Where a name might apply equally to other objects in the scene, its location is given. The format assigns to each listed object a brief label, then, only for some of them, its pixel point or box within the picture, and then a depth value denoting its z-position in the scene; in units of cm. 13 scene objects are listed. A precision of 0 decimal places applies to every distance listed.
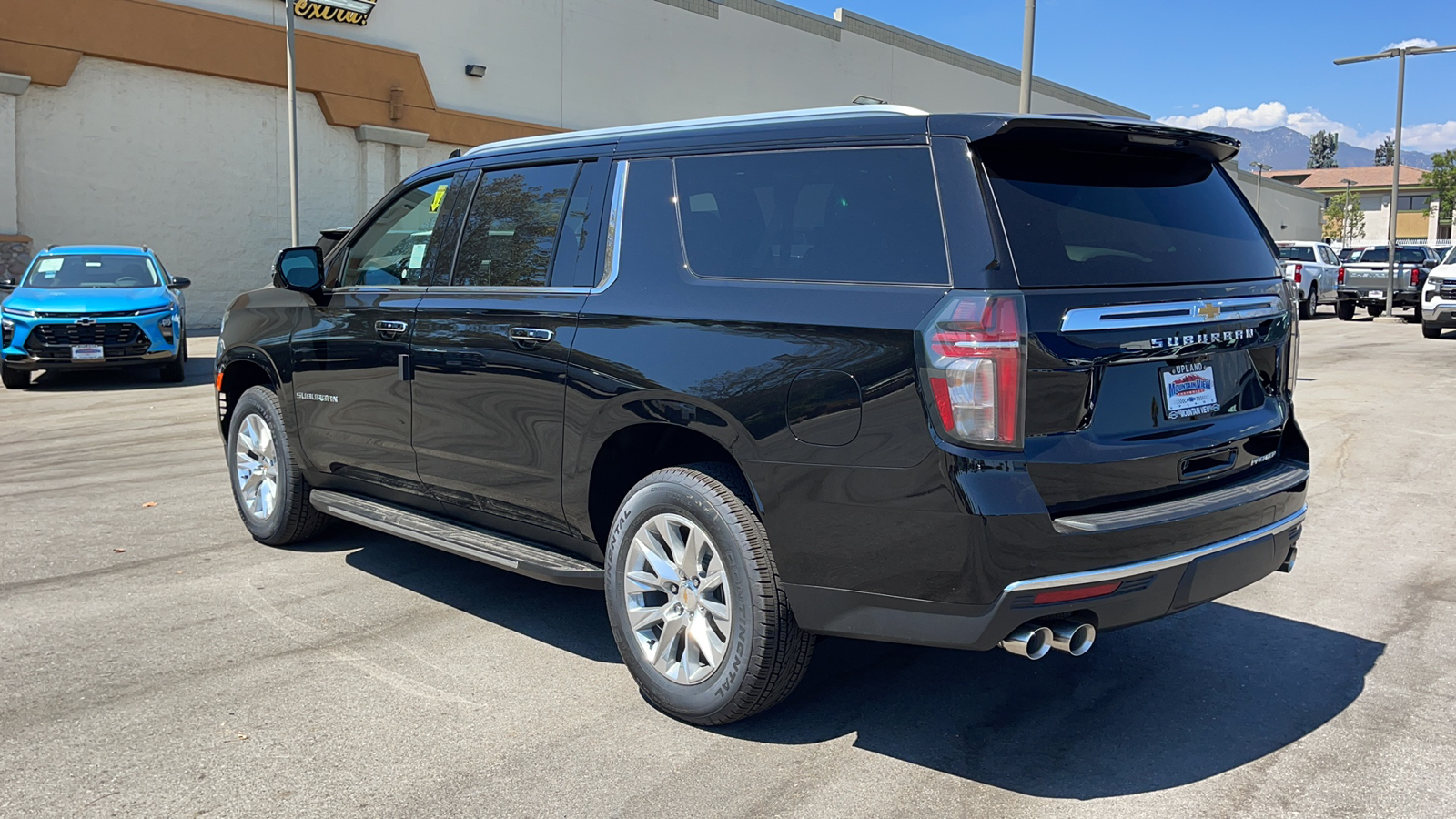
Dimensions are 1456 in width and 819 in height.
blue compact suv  1348
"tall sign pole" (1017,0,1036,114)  1423
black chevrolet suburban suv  335
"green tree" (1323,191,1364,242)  9844
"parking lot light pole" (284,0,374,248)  1884
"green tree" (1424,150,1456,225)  7500
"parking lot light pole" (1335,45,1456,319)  3027
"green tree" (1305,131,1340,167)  16762
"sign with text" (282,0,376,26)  2319
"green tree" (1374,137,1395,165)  18338
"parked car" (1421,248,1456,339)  2088
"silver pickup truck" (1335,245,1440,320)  2923
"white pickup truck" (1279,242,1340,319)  2920
